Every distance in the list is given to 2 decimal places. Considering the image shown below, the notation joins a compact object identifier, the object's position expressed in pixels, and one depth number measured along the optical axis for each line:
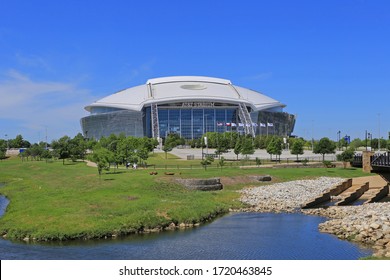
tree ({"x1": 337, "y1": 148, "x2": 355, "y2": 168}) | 79.88
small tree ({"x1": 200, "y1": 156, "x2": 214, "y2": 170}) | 70.39
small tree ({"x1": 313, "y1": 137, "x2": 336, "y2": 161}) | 87.38
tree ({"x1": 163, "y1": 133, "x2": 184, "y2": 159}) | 99.78
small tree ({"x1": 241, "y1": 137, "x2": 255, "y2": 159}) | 89.31
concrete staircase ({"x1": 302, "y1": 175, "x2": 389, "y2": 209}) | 46.57
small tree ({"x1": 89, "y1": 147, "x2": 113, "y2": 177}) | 58.79
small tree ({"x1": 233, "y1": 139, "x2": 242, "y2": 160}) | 91.84
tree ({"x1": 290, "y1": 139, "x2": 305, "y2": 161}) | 89.39
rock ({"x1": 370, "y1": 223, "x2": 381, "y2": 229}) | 30.12
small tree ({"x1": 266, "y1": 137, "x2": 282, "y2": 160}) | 85.94
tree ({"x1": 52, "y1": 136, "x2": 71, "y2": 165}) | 95.46
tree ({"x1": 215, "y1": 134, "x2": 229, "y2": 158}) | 98.72
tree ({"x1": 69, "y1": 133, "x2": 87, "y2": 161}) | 95.00
